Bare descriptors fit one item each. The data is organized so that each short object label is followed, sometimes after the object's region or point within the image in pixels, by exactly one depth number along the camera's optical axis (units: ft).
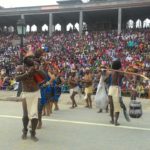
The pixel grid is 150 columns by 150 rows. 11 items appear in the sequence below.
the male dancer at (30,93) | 15.53
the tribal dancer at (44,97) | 18.04
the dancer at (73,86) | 28.46
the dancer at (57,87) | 25.73
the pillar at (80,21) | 66.29
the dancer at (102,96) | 23.45
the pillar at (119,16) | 62.68
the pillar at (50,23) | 68.90
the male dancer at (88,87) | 28.49
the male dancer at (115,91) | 19.57
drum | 18.00
